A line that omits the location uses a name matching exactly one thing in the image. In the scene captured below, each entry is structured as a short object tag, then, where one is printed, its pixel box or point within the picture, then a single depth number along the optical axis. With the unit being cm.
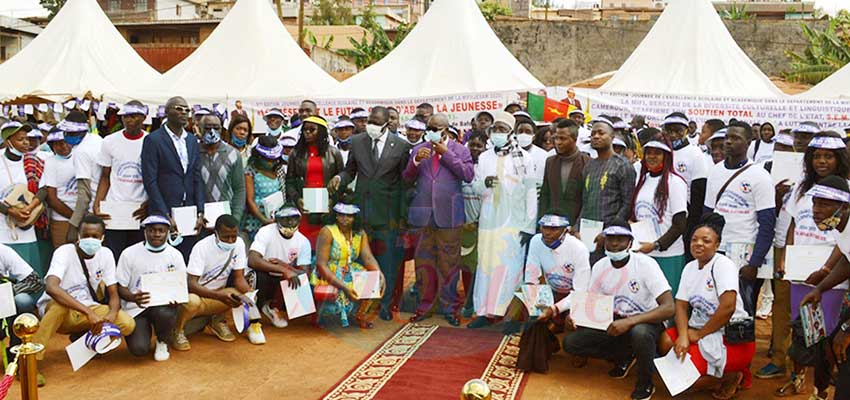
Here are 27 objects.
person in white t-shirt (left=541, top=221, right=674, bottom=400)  500
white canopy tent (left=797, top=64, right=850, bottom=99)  1376
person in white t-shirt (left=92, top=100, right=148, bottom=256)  613
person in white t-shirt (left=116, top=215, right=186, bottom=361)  562
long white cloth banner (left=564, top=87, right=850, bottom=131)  1179
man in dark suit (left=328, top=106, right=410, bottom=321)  668
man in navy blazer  602
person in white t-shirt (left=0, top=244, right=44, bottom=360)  526
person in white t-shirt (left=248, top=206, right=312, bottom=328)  644
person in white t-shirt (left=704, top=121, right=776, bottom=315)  532
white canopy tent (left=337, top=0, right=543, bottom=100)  1332
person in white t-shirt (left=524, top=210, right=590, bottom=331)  561
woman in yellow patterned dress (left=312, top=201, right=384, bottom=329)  653
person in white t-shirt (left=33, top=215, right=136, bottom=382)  526
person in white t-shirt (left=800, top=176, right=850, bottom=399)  427
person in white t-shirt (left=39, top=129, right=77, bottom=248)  639
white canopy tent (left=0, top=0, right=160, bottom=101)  1527
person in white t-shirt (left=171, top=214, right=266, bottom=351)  598
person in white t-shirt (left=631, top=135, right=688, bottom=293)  550
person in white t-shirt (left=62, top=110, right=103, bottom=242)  630
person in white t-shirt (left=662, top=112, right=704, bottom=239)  595
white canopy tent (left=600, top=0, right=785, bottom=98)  1384
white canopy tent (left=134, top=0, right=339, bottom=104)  1415
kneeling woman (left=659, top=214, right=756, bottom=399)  485
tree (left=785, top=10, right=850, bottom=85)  2198
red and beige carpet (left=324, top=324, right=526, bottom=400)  503
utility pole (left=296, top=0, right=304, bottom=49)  2435
